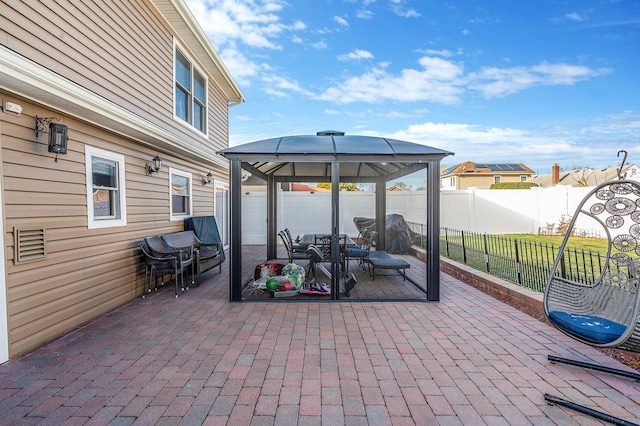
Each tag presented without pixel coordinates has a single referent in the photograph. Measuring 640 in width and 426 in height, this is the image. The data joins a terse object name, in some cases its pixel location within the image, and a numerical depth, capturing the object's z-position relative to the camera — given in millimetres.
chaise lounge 5212
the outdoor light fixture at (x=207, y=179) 7715
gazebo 4340
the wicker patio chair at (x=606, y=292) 2281
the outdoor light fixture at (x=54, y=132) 3157
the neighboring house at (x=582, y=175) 20797
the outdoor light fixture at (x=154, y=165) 5223
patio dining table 5162
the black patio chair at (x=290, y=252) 5930
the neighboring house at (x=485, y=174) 28719
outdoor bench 5508
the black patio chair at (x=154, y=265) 4844
